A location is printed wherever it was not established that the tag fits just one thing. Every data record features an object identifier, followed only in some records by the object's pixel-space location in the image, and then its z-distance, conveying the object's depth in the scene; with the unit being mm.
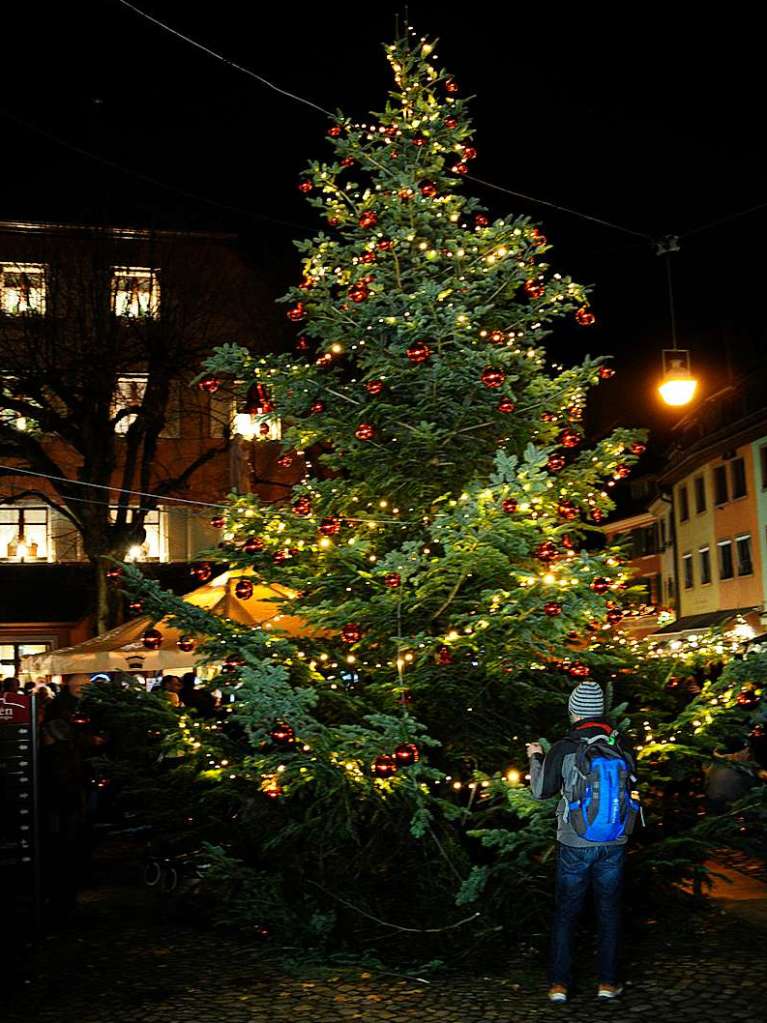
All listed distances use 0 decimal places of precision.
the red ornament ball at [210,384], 10039
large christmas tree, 8625
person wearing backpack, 7480
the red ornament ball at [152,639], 9453
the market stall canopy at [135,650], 15984
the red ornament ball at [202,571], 10102
